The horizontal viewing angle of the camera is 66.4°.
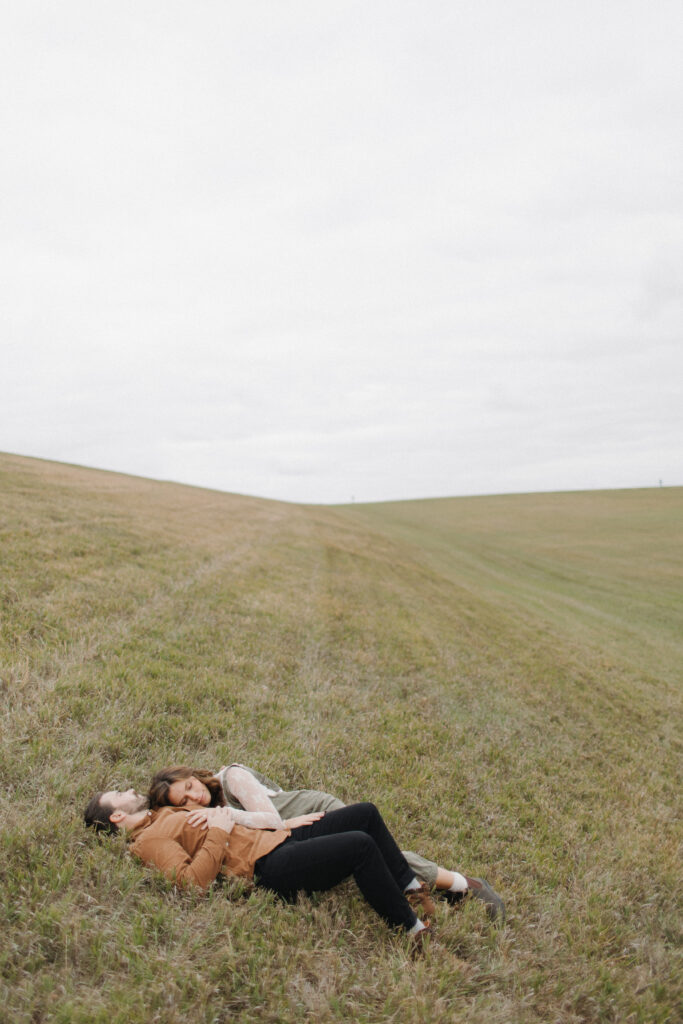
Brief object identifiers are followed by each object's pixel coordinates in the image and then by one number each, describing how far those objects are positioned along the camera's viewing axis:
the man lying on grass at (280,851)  3.87
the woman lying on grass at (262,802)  4.26
